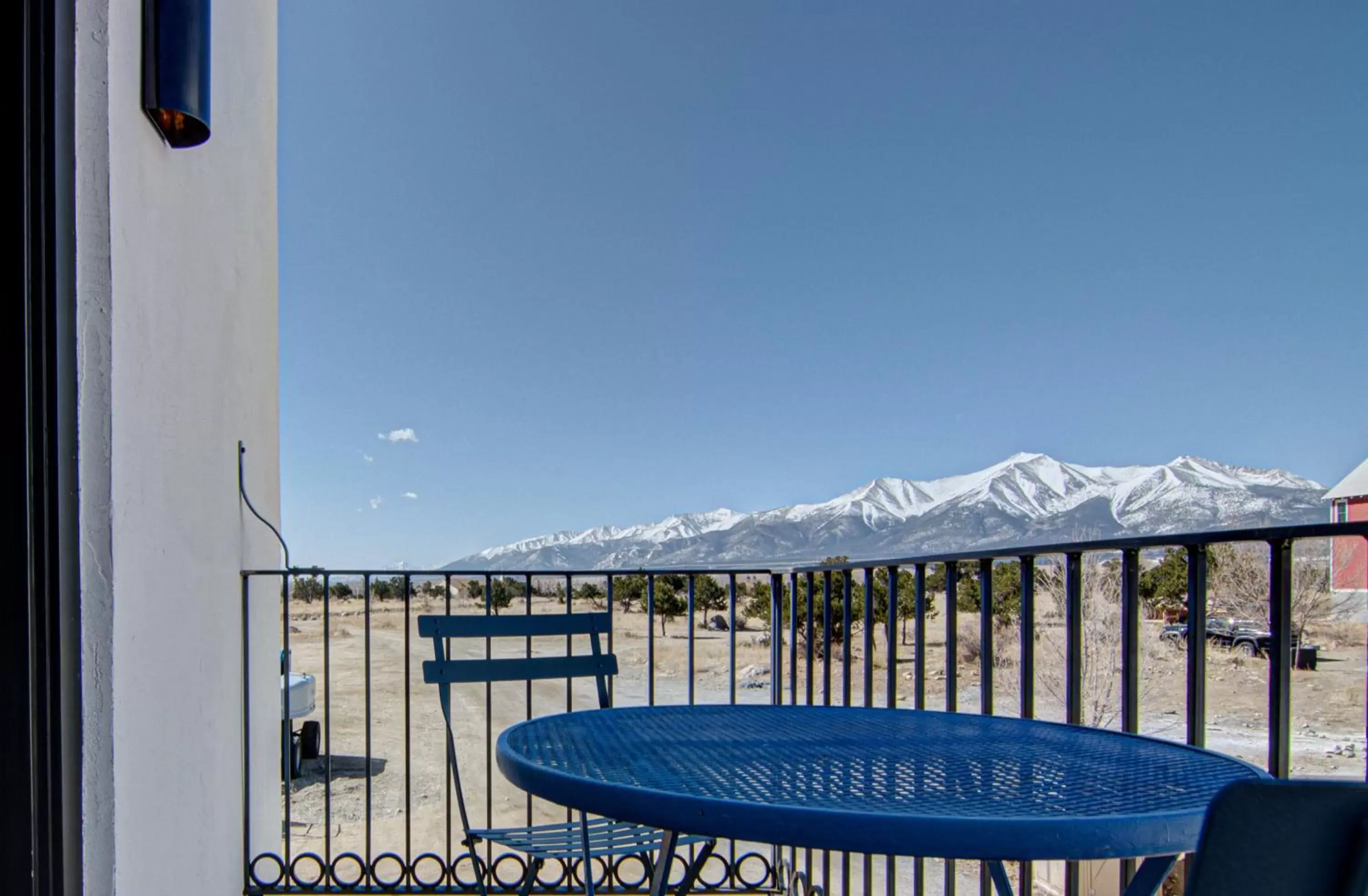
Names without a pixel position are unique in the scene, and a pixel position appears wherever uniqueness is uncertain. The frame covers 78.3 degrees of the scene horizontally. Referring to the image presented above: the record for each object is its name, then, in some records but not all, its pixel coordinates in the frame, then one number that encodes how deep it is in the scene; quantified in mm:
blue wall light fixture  1640
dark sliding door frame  1216
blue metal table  747
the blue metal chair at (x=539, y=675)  1710
